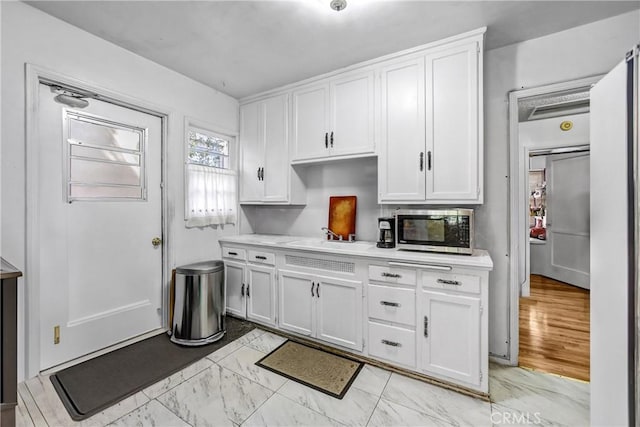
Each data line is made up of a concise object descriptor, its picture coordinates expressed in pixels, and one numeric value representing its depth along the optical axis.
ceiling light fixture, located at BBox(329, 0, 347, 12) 1.82
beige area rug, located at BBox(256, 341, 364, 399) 1.99
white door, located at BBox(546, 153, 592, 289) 4.41
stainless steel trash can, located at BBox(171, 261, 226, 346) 2.55
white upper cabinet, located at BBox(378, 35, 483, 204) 2.16
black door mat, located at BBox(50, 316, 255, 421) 1.79
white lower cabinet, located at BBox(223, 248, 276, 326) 2.83
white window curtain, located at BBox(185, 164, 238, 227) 3.02
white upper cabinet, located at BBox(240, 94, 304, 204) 3.13
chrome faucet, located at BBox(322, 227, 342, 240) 3.00
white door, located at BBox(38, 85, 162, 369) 2.10
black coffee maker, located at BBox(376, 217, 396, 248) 2.48
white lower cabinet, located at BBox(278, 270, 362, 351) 2.36
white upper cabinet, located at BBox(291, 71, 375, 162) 2.60
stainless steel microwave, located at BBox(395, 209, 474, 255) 2.07
